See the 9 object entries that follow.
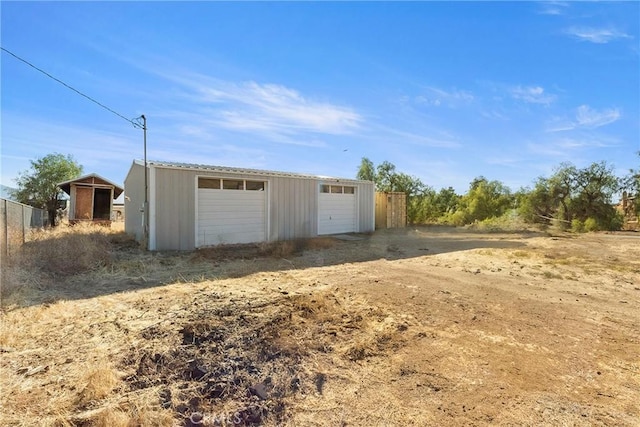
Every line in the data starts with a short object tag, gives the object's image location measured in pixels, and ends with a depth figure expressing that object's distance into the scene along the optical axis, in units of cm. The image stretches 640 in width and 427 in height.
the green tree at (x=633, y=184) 1545
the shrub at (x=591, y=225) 1473
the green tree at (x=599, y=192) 1538
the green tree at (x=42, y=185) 1847
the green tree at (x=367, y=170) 1928
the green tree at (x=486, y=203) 1911
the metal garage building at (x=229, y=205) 869
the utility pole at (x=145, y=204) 862
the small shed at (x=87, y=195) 1450
